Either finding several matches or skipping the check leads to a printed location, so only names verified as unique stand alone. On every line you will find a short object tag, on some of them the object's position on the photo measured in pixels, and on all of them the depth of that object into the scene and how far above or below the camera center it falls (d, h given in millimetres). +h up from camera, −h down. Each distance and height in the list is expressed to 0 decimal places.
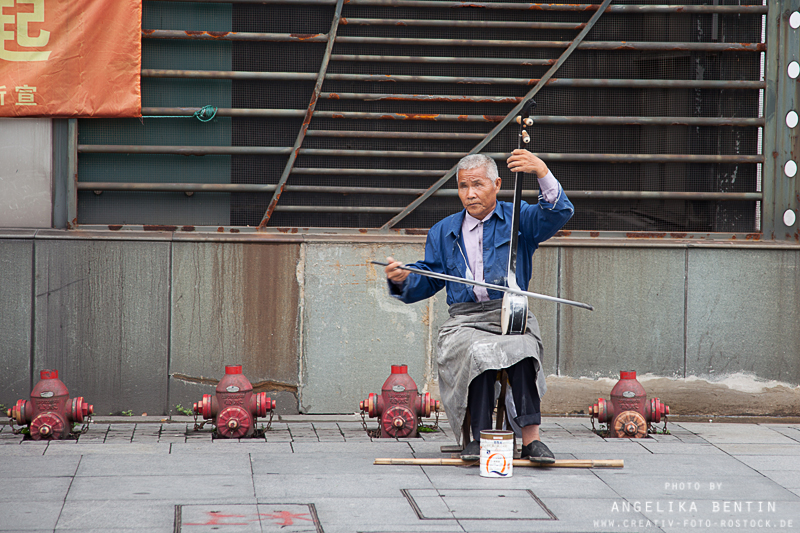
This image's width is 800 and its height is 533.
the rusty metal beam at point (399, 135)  13109 +1076
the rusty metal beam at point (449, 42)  12828 +1796
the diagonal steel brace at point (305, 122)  12953 +1150
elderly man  9094 -101
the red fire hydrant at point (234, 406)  10781 -873
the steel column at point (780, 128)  13422 +1184
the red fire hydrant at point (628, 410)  11133 -894
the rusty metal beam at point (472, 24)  13039 +1939
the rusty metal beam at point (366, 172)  13141 +783
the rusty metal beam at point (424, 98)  13055 +1359
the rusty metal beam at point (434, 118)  12977 +1218
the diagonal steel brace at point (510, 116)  13266 +1235
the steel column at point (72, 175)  12703 +707
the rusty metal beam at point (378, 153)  12852 +926
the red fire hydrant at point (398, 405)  10969 -867
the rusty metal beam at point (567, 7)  13062 +2095
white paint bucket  8687 -922
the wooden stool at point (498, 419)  9508 -826
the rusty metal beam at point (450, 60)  13068 +1658
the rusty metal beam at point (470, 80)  12891 +1507
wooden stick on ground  9305 -1046
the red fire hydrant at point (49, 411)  10508 -891
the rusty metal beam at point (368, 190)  12891 +636
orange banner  12406 +1578
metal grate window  13008 +1253
